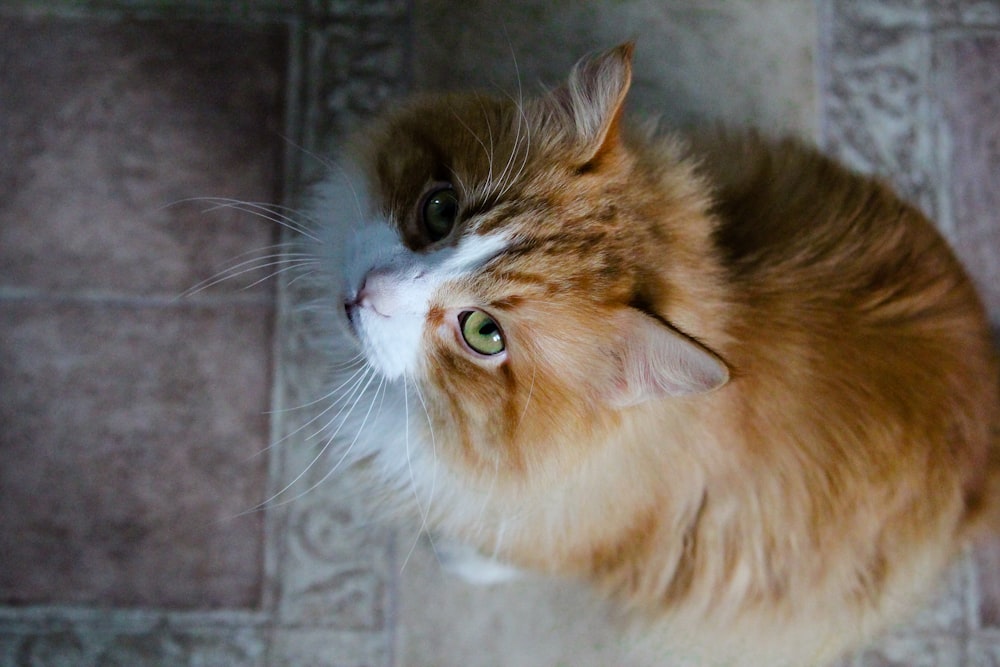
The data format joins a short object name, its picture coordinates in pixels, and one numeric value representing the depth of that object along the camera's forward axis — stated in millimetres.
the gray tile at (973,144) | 877
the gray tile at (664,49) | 877
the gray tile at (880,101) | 882
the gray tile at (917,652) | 857
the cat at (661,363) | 691
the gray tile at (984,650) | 857
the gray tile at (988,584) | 859
